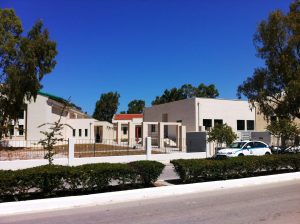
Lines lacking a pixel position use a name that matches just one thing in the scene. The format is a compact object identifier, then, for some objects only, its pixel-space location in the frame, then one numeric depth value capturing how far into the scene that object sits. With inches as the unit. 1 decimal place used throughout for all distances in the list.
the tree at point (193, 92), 2885.2
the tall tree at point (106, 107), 3205.1
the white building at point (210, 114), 1328.0
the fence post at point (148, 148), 826.5
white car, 789.6
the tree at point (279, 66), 687.7
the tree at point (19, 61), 1064.6
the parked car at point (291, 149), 729.5
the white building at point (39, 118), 1300.1
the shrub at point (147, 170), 345.1
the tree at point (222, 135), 875.3
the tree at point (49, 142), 377.6
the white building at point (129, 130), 1232.6
